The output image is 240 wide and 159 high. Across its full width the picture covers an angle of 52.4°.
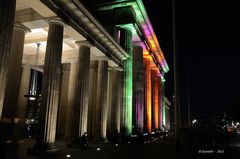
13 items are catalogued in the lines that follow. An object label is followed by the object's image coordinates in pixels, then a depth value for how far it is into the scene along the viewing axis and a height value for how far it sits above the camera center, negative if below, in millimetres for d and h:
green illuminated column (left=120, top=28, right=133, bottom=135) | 34438 +4346
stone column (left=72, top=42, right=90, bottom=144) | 21953 +2043
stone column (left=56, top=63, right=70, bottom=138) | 32656 +1773
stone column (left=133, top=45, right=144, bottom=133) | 39000 +4176
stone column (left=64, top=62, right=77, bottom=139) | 28634 +3719
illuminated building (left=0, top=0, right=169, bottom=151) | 17078 +5315
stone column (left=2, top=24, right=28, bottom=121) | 17969 +3215
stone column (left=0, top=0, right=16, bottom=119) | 12337 +3941
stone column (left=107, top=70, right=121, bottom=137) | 31422 +1638
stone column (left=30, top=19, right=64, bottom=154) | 16469 +1670
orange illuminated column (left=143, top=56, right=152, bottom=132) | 48119 +4375
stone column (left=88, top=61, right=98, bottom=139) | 29922 +1742
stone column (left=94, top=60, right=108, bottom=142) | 27453 +1398
